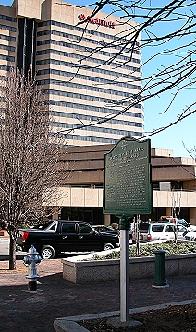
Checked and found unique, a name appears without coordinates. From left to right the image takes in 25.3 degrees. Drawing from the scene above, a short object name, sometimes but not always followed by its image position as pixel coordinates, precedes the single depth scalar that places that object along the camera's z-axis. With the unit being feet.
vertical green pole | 36.73
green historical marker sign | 19.70
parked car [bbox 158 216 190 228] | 124.77
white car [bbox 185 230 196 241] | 92.12
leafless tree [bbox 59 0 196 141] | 12.31
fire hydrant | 34.22
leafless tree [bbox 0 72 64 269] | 46.03
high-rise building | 337.11
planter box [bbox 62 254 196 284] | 39.11
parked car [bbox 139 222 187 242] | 84.79
